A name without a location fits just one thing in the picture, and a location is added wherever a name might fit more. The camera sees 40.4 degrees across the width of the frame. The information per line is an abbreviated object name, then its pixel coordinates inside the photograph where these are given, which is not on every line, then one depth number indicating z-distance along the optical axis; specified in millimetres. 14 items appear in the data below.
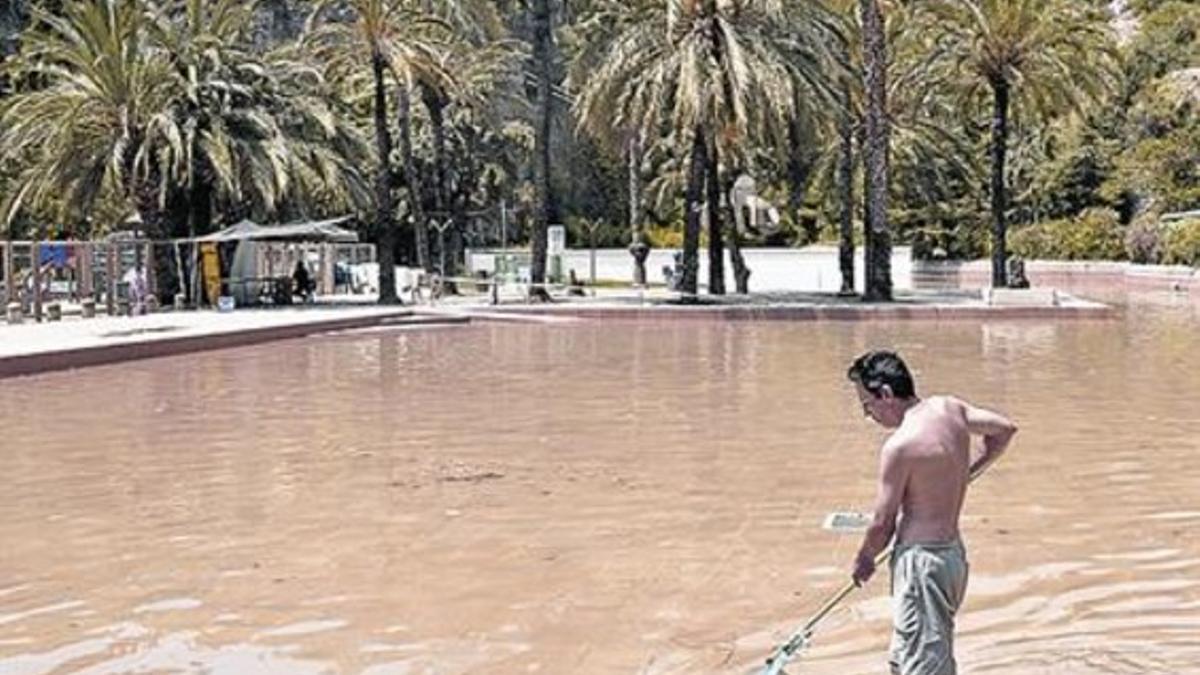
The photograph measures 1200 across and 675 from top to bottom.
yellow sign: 38656
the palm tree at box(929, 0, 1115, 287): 39219
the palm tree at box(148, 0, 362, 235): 37312
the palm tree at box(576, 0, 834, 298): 35688
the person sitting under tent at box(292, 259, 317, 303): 41812
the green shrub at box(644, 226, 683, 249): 67312
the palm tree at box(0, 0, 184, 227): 36344
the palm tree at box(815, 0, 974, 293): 41062
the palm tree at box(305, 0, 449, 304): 38969
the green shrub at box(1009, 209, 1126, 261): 58469
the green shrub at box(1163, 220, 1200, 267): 49344
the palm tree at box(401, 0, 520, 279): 46188
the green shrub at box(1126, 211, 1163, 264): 54031
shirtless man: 4969
